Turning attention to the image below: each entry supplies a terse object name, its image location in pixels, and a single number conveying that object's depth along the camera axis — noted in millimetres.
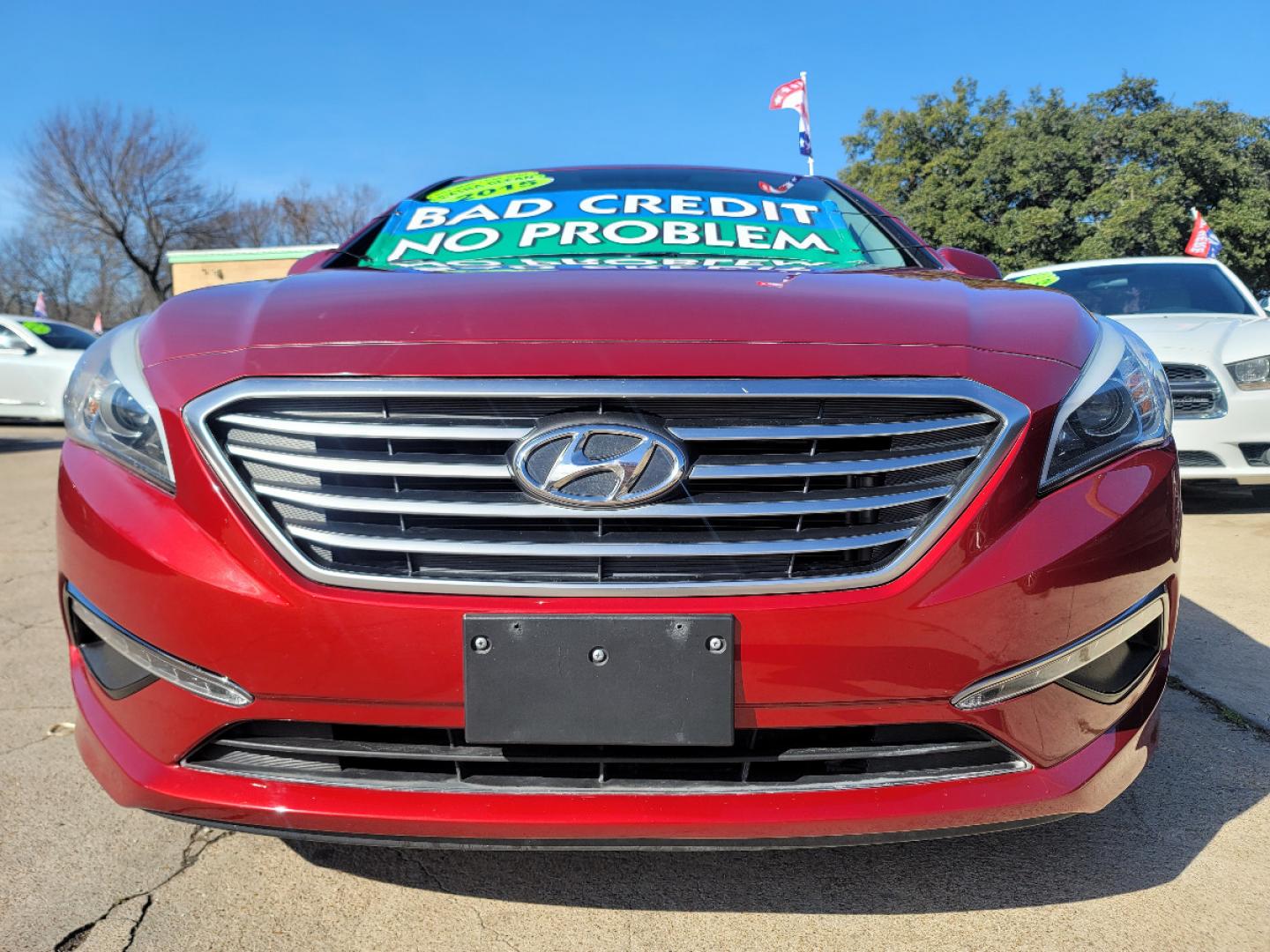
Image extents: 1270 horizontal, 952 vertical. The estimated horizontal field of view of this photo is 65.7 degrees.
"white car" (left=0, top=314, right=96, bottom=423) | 10547
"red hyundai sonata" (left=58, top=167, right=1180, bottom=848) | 1357
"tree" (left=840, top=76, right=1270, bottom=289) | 29234
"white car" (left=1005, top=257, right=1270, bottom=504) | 4758
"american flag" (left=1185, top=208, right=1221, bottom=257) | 15223
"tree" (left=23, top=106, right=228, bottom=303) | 35344
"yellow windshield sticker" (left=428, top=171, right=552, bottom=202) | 2836
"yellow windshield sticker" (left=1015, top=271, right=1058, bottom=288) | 6329
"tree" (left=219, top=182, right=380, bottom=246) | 44000
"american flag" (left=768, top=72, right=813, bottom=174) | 18688
